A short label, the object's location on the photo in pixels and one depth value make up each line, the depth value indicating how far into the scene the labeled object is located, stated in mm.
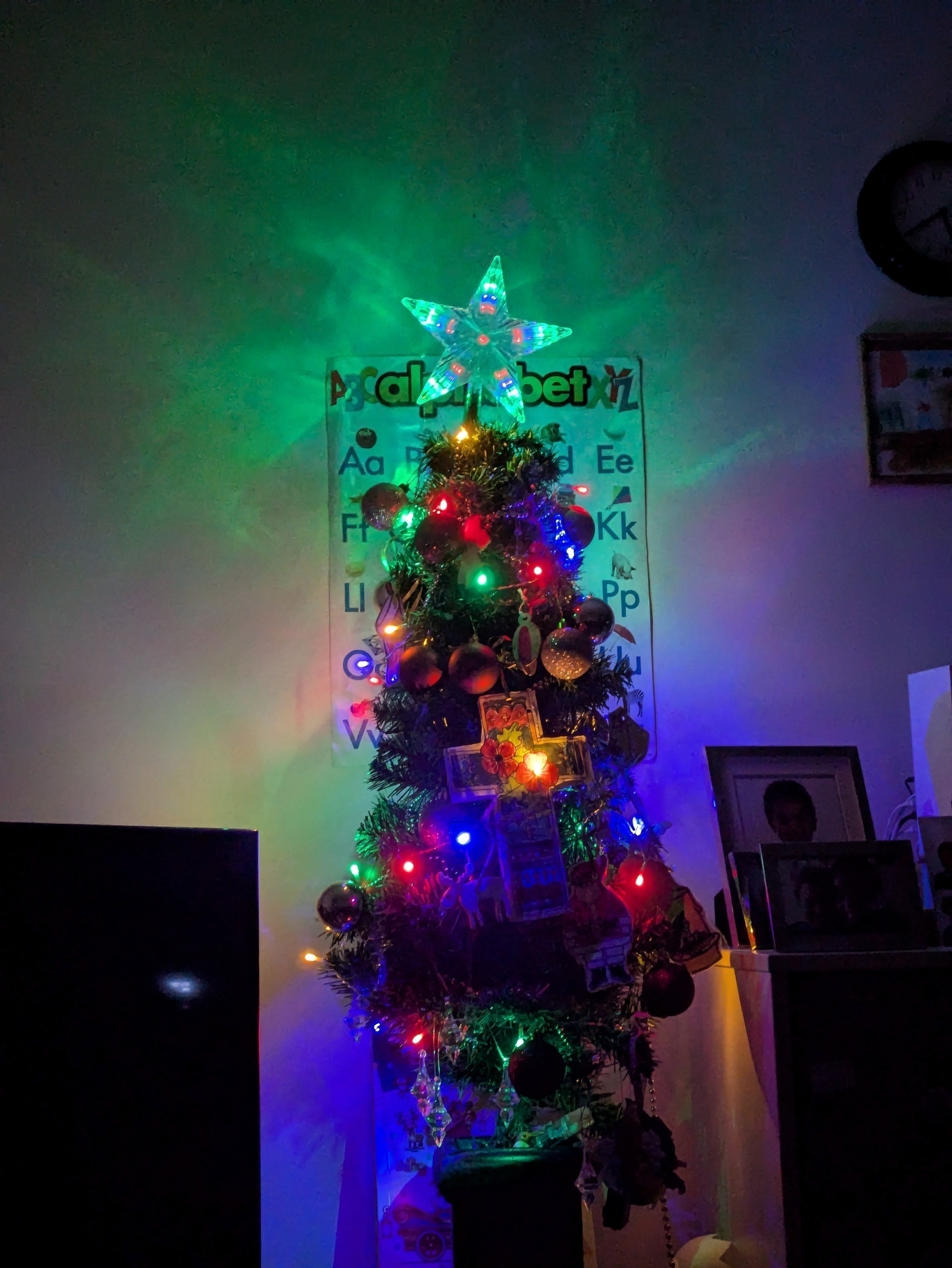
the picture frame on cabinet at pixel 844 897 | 1703
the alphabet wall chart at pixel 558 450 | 2278
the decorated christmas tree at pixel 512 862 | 1683
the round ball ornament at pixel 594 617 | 1832
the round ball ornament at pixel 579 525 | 1888
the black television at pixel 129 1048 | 1202
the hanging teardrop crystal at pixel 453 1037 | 1711
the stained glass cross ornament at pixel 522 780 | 1688
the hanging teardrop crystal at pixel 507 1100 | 1711
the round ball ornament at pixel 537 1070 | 1561
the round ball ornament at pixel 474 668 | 1720
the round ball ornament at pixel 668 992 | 1667
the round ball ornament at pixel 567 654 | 1745
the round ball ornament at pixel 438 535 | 1803
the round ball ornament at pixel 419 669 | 1748
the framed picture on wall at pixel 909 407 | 2383
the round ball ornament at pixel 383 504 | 2010
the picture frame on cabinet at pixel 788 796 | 2057
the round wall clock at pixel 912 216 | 2408
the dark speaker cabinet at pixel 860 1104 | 1581
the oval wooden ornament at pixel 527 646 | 1762
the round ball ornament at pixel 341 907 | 1806
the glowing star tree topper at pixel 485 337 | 2080
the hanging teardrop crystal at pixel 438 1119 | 1746
